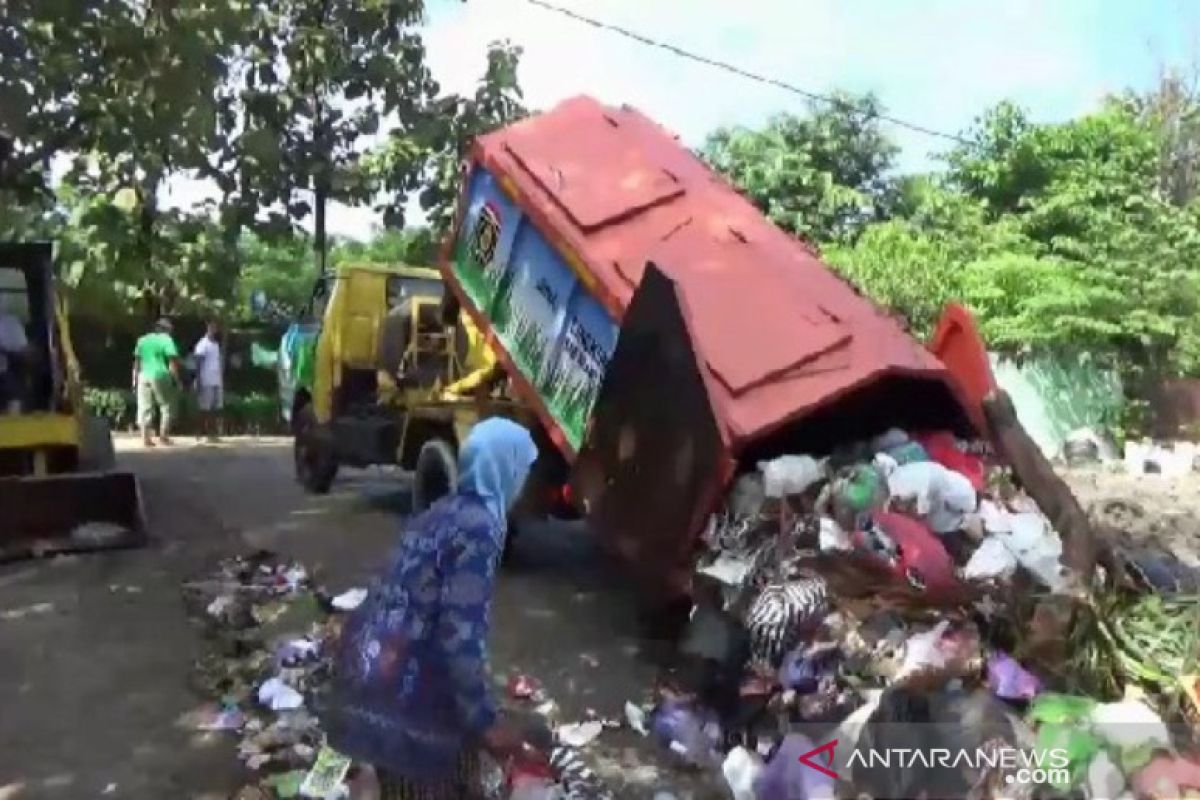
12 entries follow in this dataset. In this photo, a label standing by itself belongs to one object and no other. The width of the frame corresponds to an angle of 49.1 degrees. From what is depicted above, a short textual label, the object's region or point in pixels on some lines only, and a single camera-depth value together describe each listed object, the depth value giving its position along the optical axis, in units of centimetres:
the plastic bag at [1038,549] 476
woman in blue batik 304
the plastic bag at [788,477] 532
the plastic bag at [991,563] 478
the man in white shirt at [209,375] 1742
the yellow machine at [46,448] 824
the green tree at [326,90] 1914
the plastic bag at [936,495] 510
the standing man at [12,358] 880
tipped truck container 556
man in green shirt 1457
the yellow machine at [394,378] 796
